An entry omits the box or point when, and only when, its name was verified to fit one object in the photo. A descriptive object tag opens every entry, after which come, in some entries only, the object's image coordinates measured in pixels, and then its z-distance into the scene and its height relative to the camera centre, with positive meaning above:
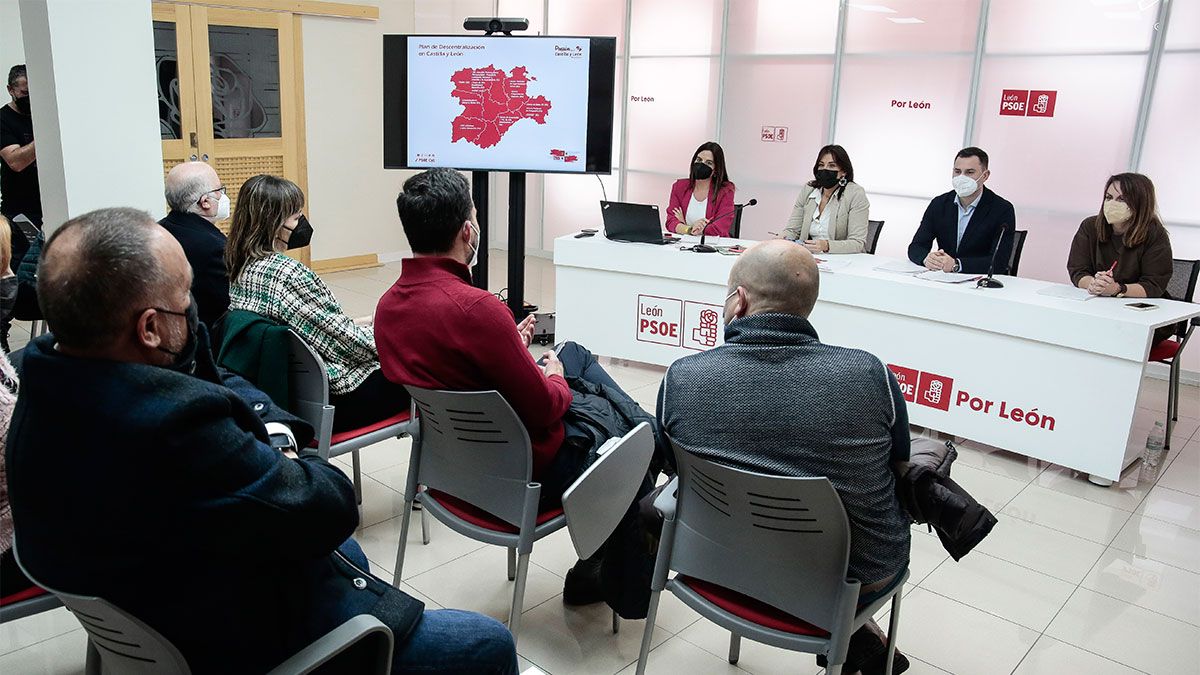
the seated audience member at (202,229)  2.87 -0.36
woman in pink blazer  5.50 -0.35
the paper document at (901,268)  4.37 -0.59
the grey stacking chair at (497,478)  2.20 -0.90
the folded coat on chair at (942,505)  1.87 -0.76
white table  3.61 -0.87
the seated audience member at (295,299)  2.83 -0.56
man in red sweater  2.23 -0.52
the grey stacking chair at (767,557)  1.77 -0.89
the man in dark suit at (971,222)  4.59 -0.36
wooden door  6.58 +0.24
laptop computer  4.94 -0.47
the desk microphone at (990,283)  4.02 -0.59
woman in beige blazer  5.01 -0.34
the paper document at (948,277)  4.14 -0.59
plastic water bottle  3.91 -1.37
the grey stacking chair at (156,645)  1.27 -0.83
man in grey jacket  1.80 -0.56
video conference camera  4.88 +0.62
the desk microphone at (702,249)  4.75 -0.58
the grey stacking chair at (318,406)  2.76 -0.91
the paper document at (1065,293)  3.88 -0.61
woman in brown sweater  4.11 -0.37
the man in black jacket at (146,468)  1.23 -0.50
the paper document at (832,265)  4.39 -0.59
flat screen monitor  4.83 +0.18
